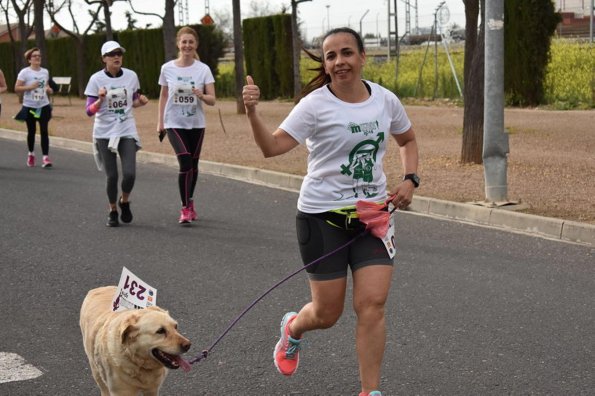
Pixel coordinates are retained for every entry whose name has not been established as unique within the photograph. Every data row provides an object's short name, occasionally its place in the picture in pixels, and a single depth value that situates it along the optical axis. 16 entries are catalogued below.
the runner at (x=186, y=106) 10.30
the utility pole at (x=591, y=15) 32.42
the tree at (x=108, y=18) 37.31
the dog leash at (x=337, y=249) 4.79
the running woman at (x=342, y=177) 4.73
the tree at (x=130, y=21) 78.09
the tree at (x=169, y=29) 26.61
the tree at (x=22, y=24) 46.94
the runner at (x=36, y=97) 15.84
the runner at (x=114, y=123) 10.34
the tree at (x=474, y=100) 14.34
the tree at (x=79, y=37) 46.00
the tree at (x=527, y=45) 24.88
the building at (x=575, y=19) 50.06
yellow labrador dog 4.13
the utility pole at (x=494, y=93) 11.04
